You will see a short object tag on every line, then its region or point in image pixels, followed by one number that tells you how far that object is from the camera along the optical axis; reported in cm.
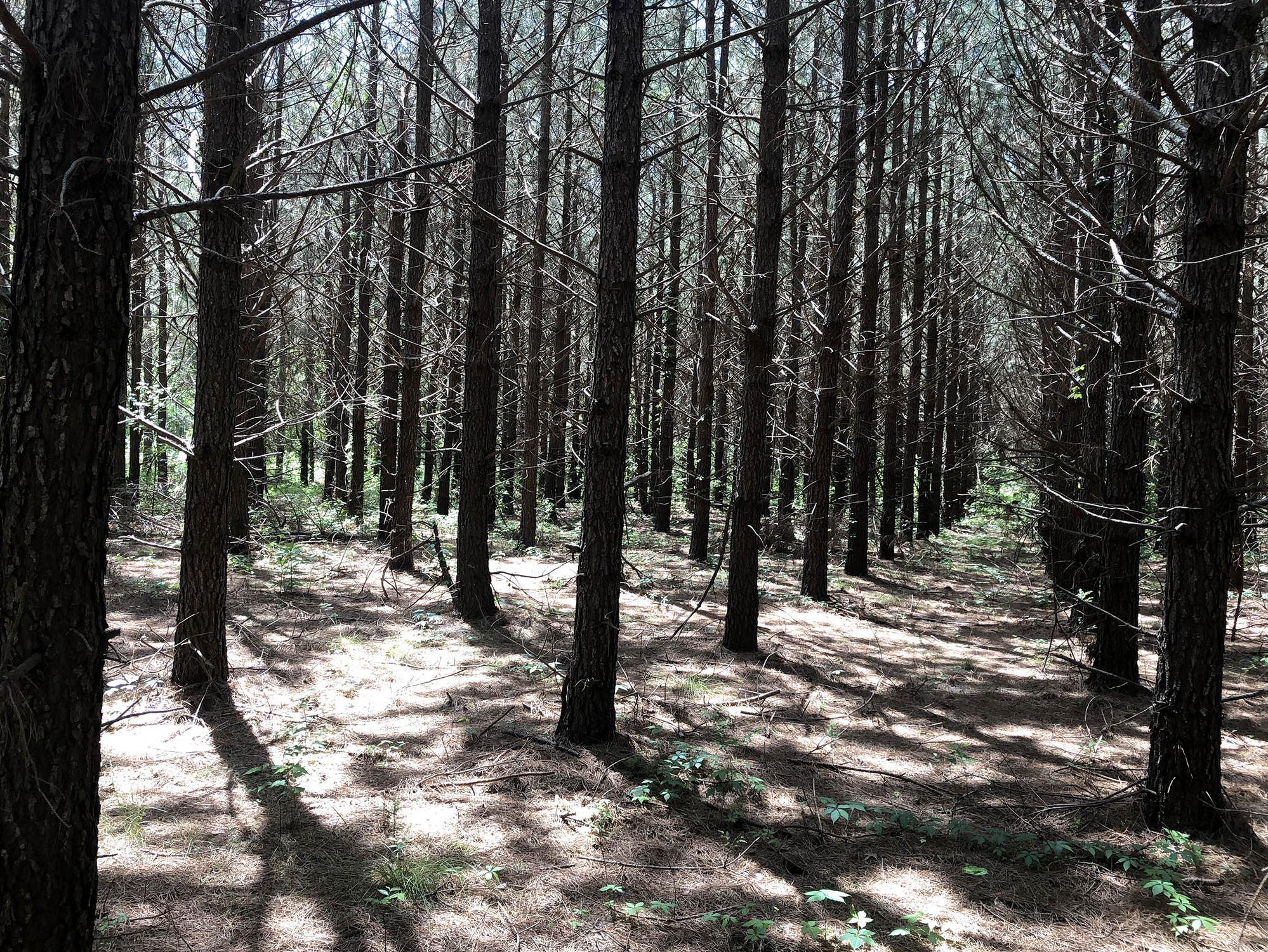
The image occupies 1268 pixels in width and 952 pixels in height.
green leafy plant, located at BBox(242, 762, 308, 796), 456
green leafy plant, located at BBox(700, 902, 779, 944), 336
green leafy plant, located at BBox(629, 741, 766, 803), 474
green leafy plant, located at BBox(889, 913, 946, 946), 338
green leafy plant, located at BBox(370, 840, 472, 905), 359
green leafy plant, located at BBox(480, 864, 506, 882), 378
